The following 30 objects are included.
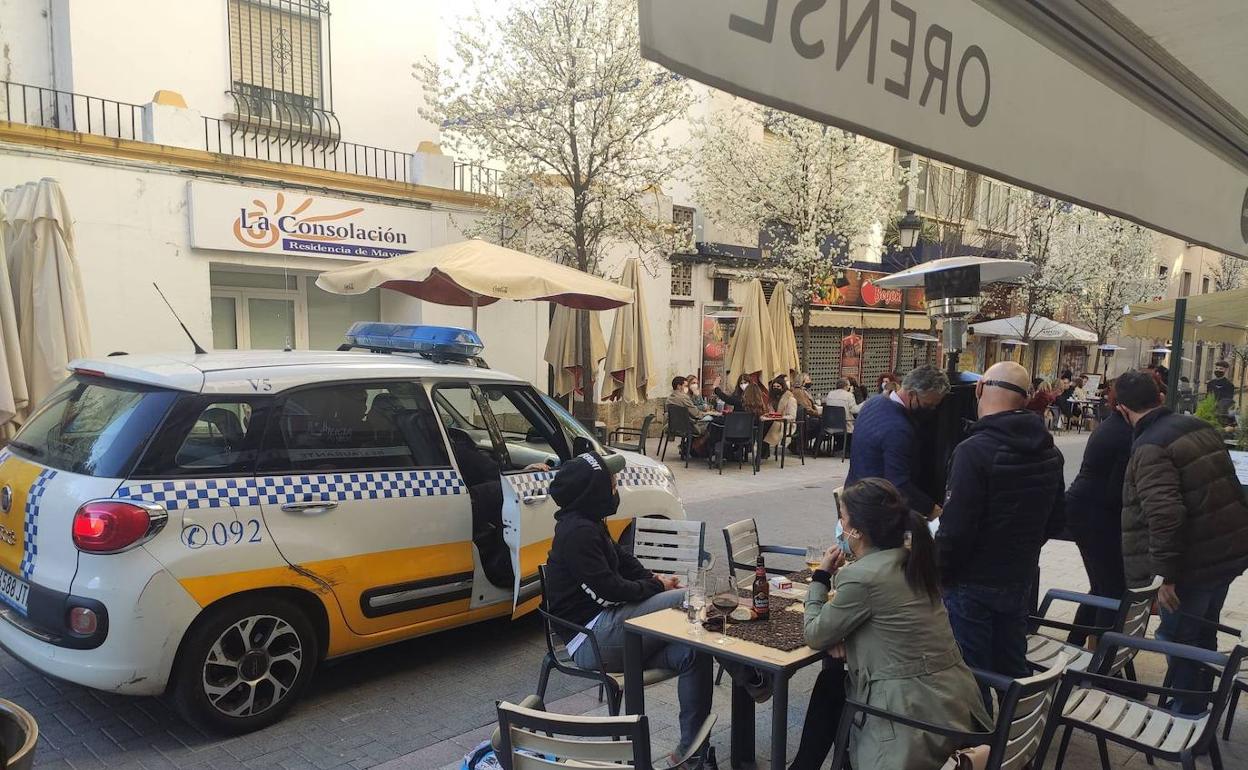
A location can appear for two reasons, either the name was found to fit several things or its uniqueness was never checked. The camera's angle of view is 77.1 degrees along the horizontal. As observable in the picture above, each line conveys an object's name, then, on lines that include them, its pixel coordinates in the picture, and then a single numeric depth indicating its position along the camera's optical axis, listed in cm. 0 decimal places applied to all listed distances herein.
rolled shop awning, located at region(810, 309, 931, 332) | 2089
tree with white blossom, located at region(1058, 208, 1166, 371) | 2352
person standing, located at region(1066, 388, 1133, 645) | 479
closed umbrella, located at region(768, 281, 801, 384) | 1401
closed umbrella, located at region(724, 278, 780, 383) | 1333
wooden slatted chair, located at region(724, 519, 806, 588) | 483
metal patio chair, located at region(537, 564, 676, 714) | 366
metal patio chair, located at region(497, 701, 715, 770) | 232
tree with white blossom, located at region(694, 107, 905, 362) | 1596
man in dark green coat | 400
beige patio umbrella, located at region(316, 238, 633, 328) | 762
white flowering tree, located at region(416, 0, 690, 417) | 1142
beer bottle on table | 348
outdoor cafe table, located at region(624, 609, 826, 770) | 302
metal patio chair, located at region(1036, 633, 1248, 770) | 317
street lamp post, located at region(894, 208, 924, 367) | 1474
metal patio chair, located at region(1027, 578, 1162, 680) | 383
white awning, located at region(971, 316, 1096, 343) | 2105
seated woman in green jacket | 280
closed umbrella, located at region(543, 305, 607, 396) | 1192
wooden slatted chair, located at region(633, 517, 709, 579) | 504
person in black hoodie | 381
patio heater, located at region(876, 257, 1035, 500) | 520
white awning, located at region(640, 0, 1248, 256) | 120
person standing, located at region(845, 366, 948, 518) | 466
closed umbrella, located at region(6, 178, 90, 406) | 667
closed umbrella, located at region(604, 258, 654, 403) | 1242
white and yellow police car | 359
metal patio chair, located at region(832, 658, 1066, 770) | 275
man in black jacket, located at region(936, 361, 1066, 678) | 350
